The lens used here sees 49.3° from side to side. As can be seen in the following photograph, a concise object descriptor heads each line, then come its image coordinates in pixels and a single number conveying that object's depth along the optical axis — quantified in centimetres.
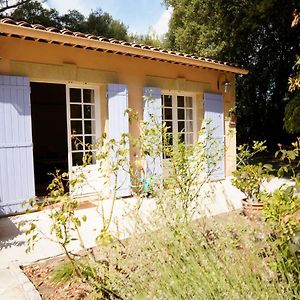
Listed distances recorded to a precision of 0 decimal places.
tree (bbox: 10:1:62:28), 1395
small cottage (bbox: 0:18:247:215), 510
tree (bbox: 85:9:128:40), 1510
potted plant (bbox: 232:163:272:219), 443
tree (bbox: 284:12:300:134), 757
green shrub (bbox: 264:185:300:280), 190
